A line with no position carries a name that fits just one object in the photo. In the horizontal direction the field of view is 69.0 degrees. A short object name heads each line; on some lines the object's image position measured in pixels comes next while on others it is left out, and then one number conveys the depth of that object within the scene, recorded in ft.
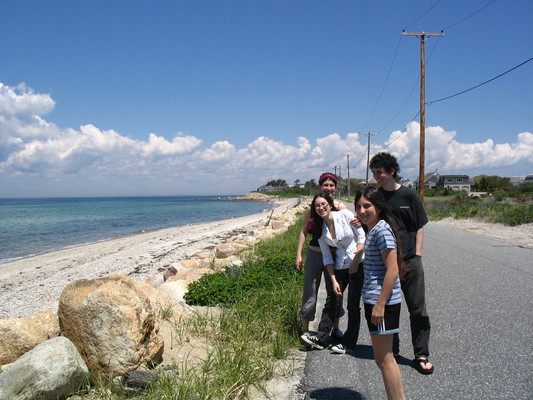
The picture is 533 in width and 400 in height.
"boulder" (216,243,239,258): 40.70
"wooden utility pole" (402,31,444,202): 61.87
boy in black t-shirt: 12.09
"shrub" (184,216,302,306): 19.29
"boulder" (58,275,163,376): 11.75
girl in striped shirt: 8.82
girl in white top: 12.96
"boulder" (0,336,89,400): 10.27
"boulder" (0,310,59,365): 13.00
